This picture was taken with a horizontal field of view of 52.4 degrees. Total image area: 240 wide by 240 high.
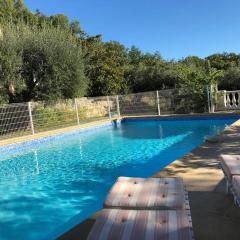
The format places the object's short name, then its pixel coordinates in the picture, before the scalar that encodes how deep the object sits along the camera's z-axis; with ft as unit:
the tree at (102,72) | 46.31
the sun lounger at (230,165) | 8.97
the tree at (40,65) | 32.81
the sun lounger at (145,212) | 5.86
